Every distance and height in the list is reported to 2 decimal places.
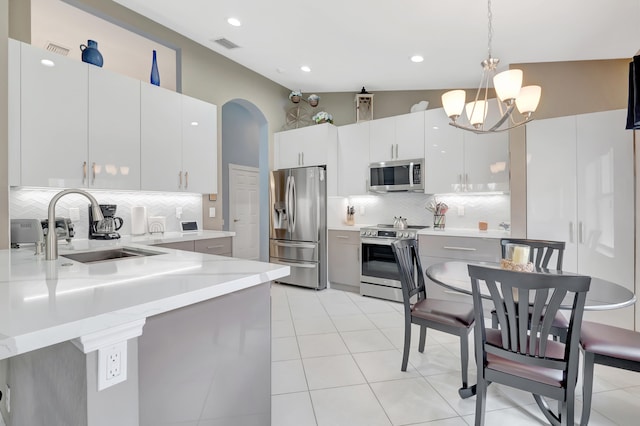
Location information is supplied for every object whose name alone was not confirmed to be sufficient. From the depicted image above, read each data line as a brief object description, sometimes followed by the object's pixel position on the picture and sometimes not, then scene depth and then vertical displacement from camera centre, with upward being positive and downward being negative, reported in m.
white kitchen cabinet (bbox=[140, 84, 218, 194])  3.00 +0.73
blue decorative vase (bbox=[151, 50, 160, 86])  3.11 +1.37
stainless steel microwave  3.99 +0.48
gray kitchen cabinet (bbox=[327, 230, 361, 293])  4.32 -0.66
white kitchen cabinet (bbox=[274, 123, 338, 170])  4.49 +0.98
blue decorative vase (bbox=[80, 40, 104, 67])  2.62 +1.33
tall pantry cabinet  2.81 +0.18
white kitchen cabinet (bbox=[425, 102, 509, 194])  3.49 +0.63
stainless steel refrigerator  4.43 -0.16
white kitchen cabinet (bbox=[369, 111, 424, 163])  4.00 +0.99
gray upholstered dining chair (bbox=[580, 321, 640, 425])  1.55 -0.71
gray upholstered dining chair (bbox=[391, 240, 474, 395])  2.04 -0.70
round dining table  1.49 -0.43
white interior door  5.71 +0.05
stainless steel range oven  3.91 -0.65
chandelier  1.96 +0.78
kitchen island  0.82 -0.41
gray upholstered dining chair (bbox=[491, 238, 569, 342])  2.36 -0.29
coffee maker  2.78 -0.12
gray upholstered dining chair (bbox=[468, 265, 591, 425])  1.38 -0.63
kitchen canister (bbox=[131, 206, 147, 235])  3.10 -0.08
